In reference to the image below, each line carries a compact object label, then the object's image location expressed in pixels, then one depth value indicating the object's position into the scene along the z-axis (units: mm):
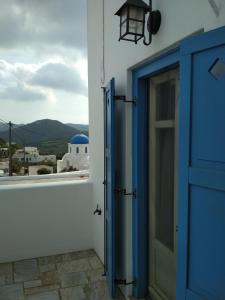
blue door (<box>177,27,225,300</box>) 1271
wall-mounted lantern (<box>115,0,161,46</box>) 1790
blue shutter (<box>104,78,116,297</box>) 2513
